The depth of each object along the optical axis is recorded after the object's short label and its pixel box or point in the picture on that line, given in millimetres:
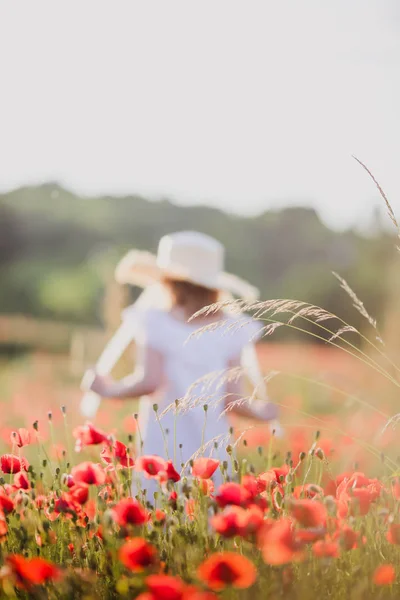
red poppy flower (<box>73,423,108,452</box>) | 3541
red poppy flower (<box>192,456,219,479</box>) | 3434
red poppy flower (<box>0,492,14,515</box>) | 3271
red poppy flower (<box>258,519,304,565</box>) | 2465
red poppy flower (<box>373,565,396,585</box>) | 2554
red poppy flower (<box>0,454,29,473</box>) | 3491
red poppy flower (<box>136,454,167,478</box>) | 3467
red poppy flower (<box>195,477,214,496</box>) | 3467
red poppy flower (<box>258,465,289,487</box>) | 3488
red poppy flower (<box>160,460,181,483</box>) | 3390
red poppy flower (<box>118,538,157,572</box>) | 2591
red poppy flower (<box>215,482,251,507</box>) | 3034
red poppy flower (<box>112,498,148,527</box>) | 2926
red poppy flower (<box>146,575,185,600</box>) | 2215
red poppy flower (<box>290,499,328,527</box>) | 2813
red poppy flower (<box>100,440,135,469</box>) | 3512
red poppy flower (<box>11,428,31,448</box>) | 3530
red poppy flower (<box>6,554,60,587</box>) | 2466
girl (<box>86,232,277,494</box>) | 4210
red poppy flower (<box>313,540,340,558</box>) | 2737
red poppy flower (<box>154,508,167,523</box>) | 3396
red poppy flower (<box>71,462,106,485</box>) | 3461
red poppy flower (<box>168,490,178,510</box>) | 3277
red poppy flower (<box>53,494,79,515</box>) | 3379
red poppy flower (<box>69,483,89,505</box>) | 3356
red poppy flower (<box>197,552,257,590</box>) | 2300
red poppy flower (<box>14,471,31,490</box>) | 3483
